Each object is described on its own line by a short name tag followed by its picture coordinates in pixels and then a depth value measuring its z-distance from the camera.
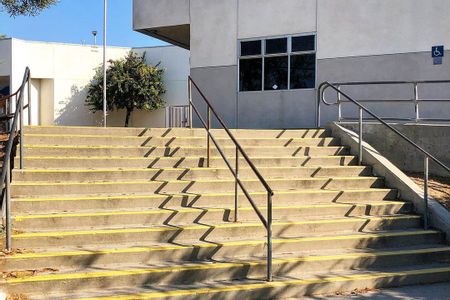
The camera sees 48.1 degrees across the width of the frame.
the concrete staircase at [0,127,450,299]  5.54
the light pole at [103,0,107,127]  29.04
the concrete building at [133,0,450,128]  12.37
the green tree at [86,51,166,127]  31.16
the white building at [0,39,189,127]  30.88
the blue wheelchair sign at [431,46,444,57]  12.04
